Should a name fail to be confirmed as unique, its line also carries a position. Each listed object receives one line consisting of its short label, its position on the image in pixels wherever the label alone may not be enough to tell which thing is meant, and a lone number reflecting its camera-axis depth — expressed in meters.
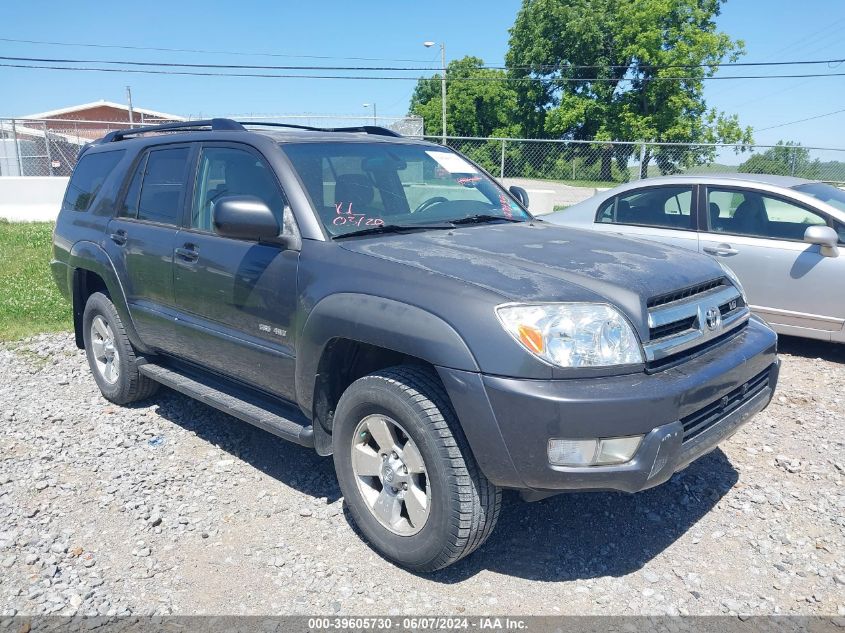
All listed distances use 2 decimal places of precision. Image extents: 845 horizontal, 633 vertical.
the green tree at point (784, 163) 17.16
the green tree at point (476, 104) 52.34
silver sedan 5.66
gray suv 2.63
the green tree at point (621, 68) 40.22
